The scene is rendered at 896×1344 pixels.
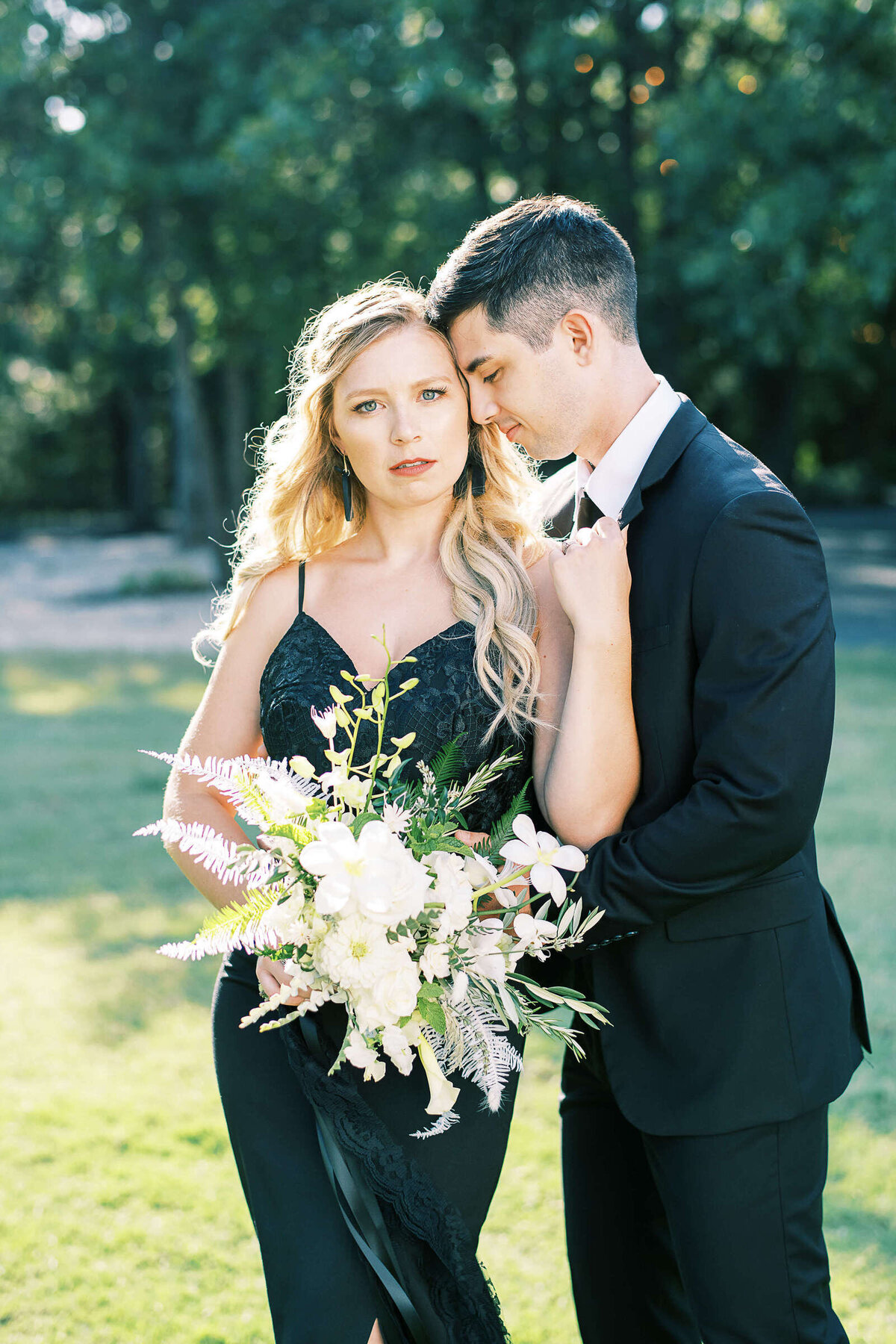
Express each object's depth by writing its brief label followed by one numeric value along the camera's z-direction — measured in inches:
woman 95.3
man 90.6
